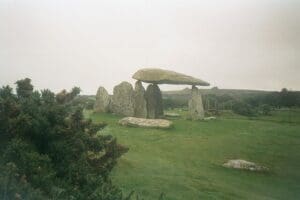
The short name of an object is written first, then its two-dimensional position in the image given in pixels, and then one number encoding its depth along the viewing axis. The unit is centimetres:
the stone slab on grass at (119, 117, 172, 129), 1767
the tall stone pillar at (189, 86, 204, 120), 2216
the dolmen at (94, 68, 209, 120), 2134
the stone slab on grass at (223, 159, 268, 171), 1282
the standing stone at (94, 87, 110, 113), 2127
